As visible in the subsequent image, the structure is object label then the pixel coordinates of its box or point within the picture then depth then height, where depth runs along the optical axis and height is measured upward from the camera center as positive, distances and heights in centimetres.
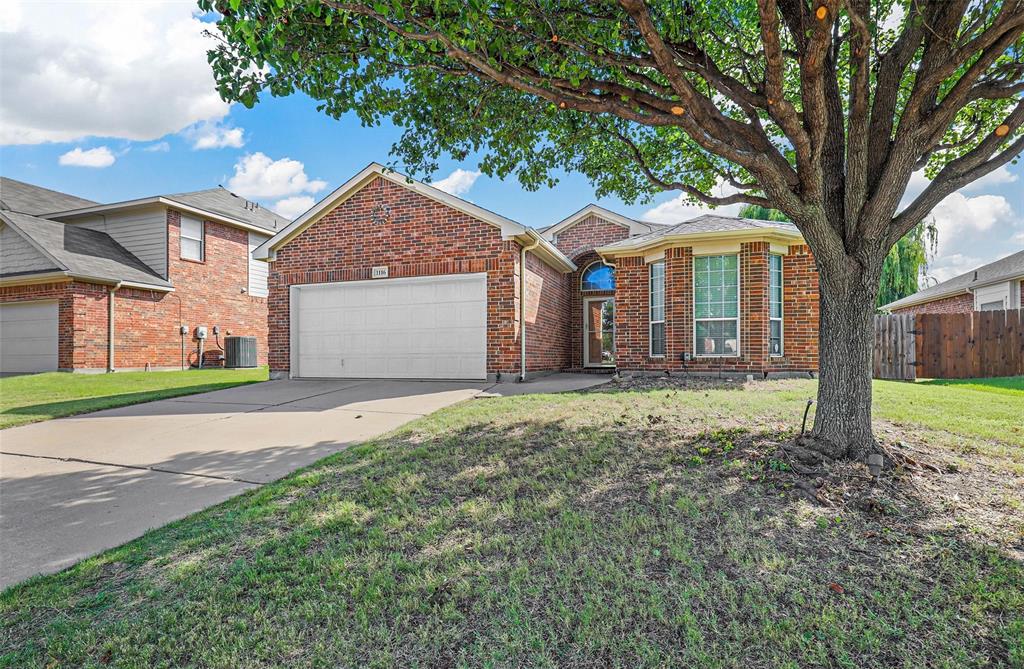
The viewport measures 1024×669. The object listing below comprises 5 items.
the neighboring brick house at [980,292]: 1470 +162
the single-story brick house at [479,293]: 1091 +108
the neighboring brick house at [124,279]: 1397 +187
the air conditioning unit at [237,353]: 1677 -48
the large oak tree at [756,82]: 389 +241
